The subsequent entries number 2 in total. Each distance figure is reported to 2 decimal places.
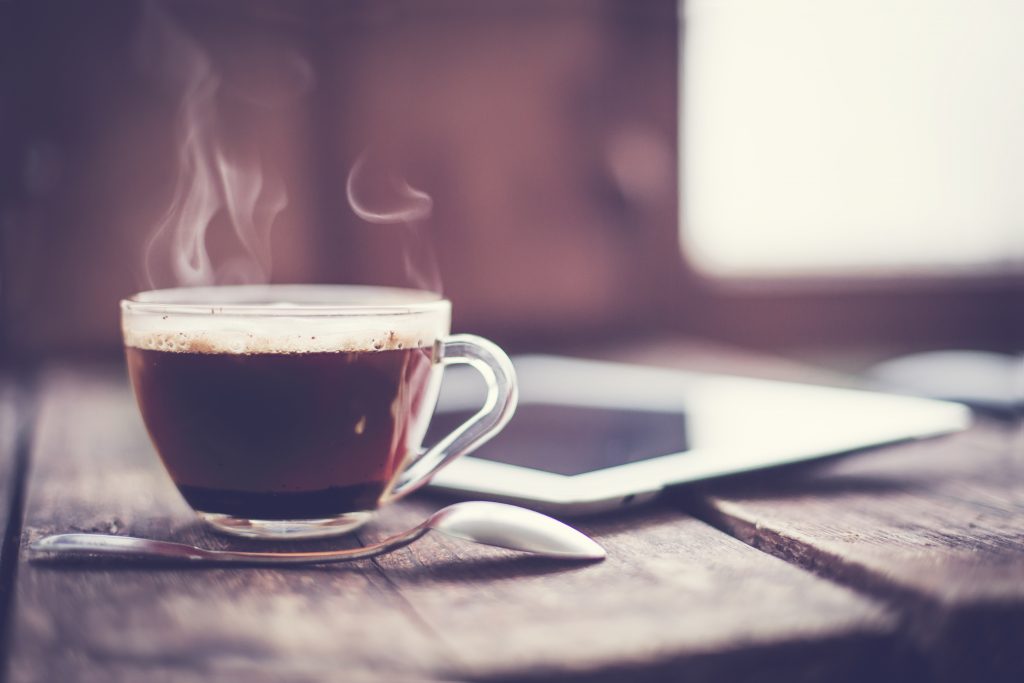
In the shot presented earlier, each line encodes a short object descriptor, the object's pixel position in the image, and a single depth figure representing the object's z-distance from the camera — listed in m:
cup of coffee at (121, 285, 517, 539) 0.51
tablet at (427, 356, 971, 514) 0.59
